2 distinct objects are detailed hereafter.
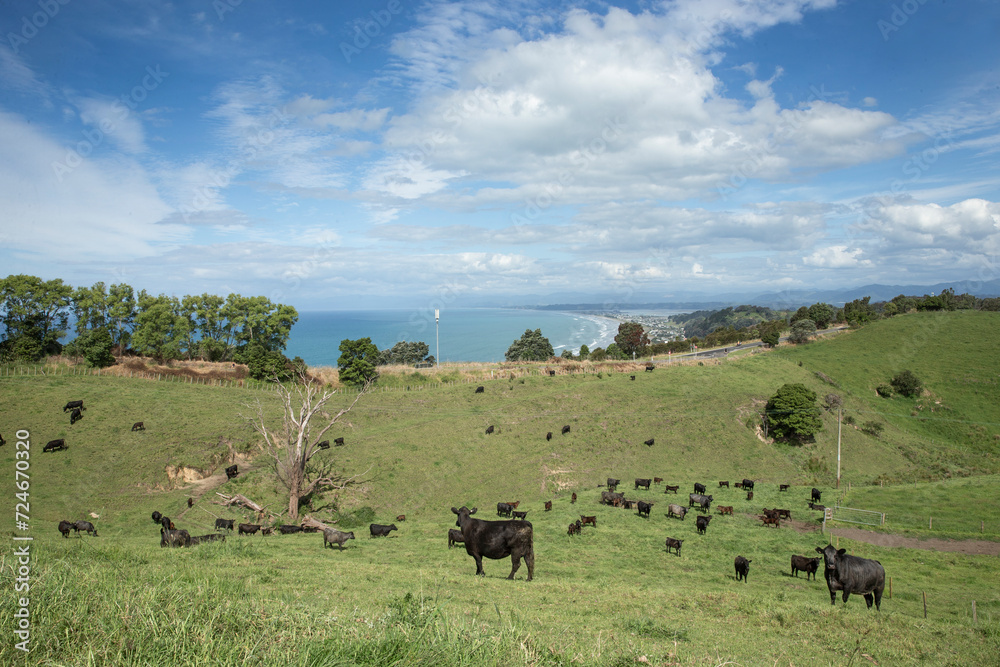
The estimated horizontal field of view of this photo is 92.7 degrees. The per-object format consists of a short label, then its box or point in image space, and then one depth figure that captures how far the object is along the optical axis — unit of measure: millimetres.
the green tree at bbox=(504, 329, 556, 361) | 100188
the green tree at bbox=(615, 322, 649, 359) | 92250
